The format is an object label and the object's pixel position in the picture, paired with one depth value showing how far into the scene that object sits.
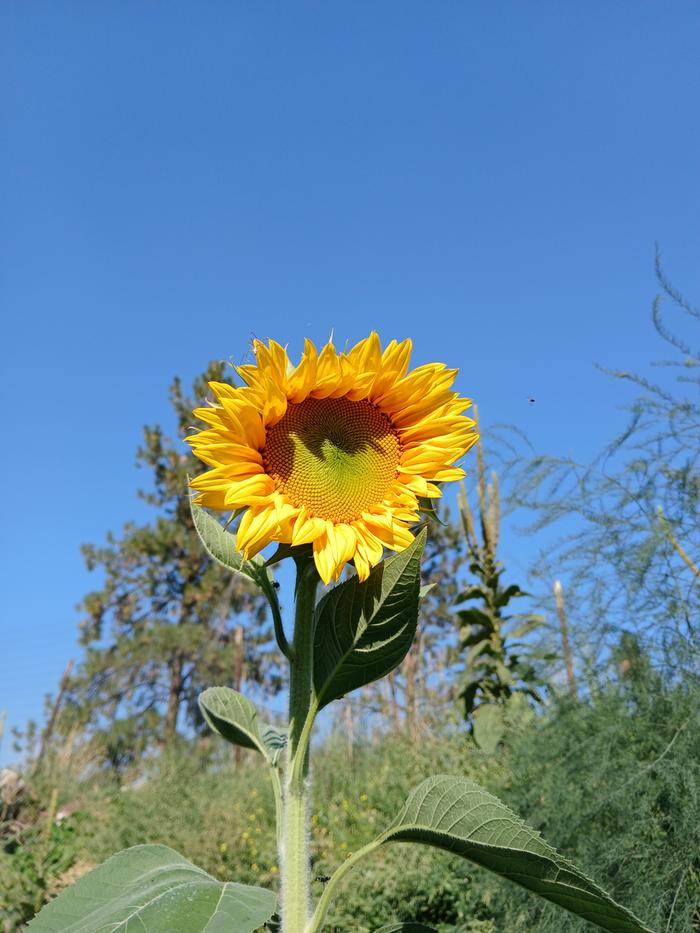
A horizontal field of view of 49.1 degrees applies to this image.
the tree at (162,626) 13.81
